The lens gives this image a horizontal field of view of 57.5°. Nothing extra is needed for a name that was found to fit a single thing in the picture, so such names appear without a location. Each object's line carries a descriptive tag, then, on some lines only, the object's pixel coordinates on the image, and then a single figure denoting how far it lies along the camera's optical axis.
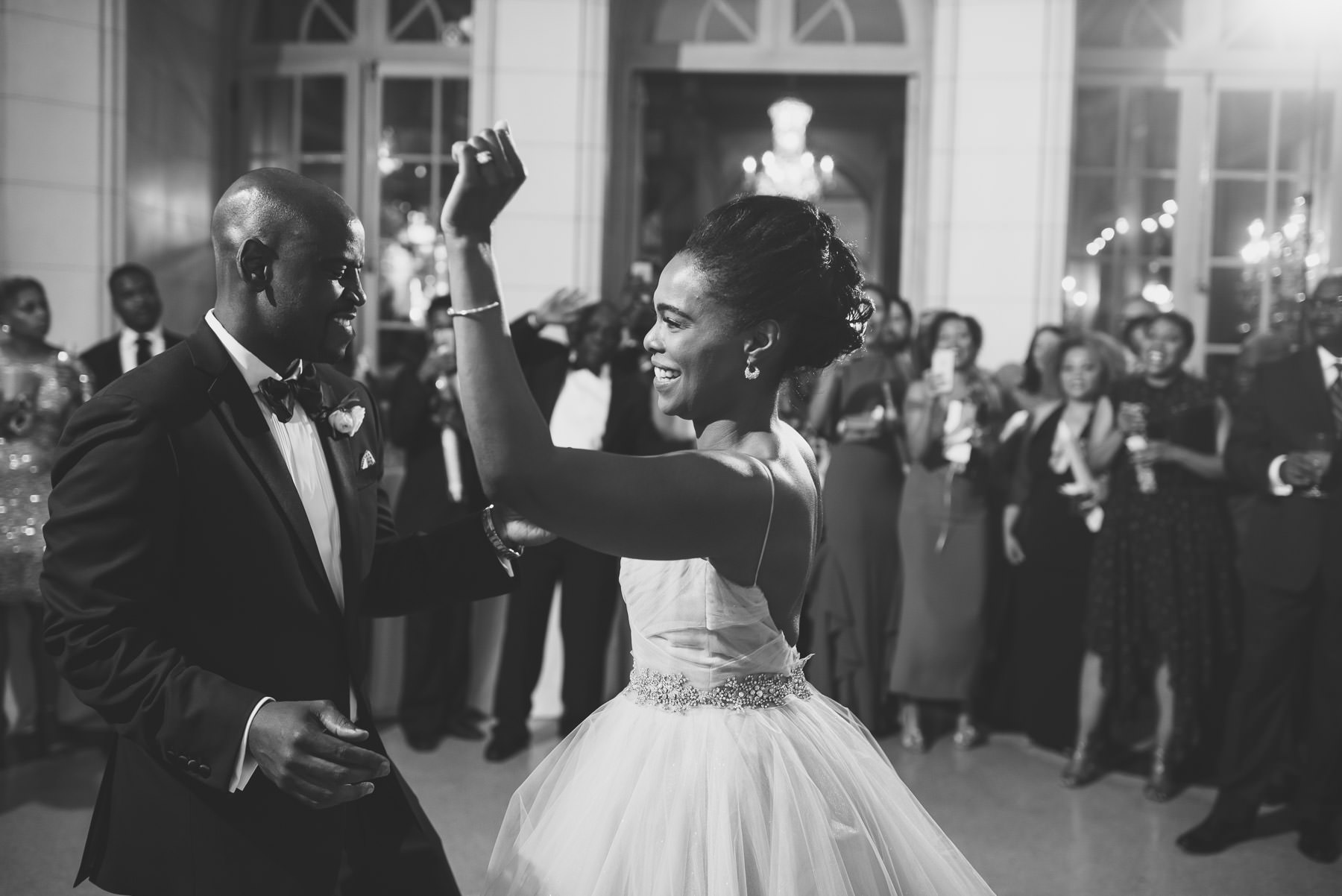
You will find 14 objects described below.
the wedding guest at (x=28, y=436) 4.62
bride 1.64
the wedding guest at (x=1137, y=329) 5.16
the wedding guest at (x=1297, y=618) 4.17
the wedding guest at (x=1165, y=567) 4.79
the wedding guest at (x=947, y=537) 5.40
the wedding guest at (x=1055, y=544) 5.23
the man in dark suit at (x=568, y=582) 5.20
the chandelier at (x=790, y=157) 8.16
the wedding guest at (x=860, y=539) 5.44
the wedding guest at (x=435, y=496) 5.32
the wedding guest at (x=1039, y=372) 5.97
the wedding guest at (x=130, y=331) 5.45
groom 1.62
